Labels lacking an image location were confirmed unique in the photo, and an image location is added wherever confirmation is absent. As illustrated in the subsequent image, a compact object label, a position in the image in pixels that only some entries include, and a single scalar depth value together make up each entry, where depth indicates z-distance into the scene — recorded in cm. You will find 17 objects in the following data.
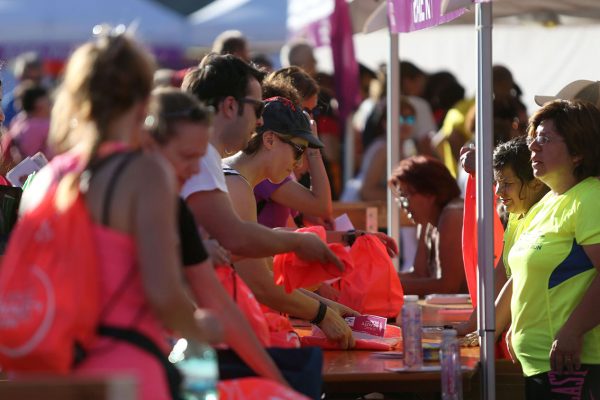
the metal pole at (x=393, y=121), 1361
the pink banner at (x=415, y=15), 891
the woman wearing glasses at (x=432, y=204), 1216
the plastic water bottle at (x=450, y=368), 711
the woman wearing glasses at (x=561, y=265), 792
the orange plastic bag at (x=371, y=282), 976
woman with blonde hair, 482
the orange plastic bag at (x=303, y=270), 730
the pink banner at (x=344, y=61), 1781
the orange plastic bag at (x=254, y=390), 595
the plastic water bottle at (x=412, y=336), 749
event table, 725
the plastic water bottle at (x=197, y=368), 567
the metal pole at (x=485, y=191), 789
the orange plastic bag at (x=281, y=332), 705
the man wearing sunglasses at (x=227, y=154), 673
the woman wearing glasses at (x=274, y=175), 769
